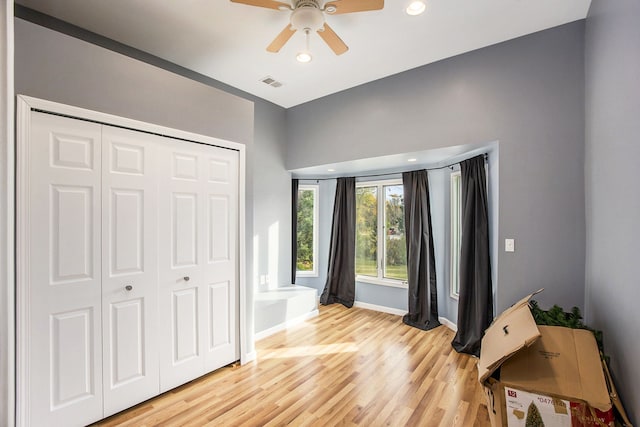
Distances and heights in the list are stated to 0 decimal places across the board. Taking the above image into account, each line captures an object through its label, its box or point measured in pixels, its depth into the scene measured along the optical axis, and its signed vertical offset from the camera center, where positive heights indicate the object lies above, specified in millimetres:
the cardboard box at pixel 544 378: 1477 -872
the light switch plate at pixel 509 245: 2766 -297
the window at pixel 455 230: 3857 -219
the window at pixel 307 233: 5230 -334
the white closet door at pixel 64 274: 1841 -377
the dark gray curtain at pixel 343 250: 4844 -583
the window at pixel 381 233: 4566 -313
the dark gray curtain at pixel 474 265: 3109 -553
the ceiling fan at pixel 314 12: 1982 +1380
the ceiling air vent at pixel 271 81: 3607 +1621
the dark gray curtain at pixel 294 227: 4980 -227
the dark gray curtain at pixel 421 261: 4000 -653
